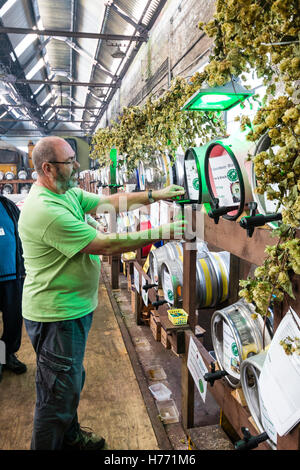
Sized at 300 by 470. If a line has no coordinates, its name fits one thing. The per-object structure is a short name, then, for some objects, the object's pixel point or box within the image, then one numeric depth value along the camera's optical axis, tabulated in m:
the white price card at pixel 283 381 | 0.86
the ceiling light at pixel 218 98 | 1.19
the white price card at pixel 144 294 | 2.47
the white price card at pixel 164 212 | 1.93
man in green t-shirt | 1.63
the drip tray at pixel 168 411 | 2.22
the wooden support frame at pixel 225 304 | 1.00
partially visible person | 2.82
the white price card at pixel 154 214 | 2.20
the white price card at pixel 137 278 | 2.88
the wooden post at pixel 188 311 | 1.78
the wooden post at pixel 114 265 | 4.30
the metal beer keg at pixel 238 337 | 1.33
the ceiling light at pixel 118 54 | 5.89
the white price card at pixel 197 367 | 1.59
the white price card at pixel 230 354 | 1.36
